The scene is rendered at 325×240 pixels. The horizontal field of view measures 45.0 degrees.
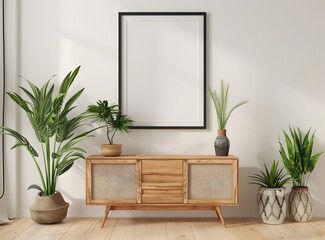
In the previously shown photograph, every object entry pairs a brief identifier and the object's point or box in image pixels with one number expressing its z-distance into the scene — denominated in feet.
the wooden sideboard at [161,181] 9.83
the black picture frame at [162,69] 10.93
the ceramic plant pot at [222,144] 10.09
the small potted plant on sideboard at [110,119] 10.04
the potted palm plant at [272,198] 10.03
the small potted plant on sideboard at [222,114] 10.11
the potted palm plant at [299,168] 10.19
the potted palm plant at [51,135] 9.82
